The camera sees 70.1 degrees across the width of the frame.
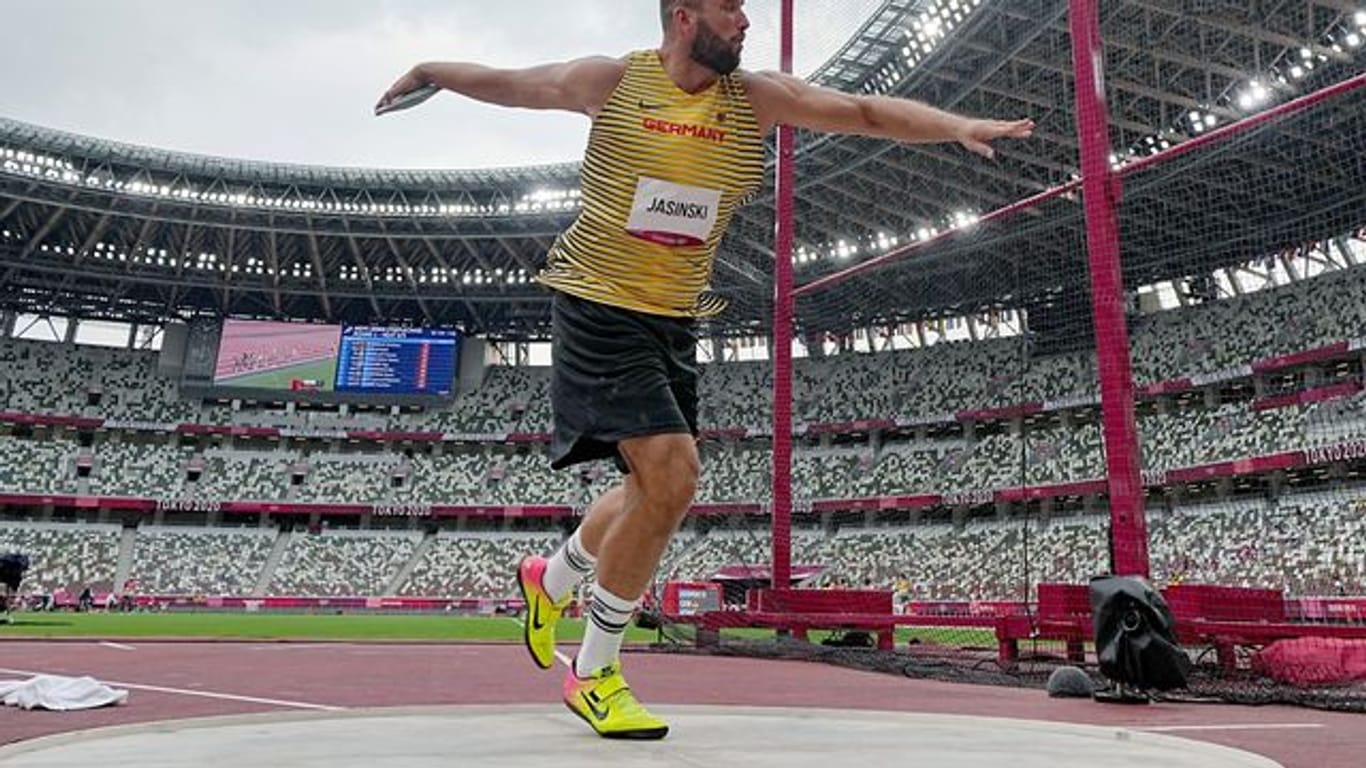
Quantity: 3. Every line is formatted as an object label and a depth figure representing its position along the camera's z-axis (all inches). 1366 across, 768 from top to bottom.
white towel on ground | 146.3
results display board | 1720.0
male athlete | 124.7
